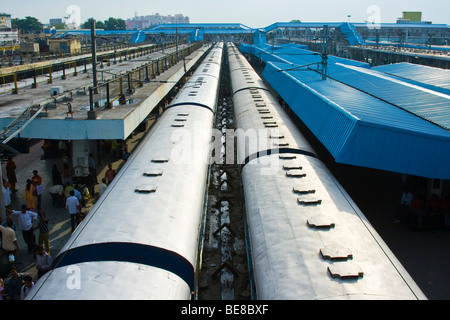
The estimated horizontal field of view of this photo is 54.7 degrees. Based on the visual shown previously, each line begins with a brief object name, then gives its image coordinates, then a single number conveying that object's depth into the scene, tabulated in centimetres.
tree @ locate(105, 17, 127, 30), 17998
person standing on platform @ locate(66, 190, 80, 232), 1174
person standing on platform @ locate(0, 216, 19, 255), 1007
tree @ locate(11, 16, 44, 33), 14825
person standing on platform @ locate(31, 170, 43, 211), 1341
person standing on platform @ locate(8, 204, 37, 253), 1078
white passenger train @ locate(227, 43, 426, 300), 584
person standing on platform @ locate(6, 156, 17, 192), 1495
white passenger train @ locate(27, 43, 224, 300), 569
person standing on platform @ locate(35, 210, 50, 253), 1041
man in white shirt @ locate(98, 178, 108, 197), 1206
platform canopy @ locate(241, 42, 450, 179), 1141
